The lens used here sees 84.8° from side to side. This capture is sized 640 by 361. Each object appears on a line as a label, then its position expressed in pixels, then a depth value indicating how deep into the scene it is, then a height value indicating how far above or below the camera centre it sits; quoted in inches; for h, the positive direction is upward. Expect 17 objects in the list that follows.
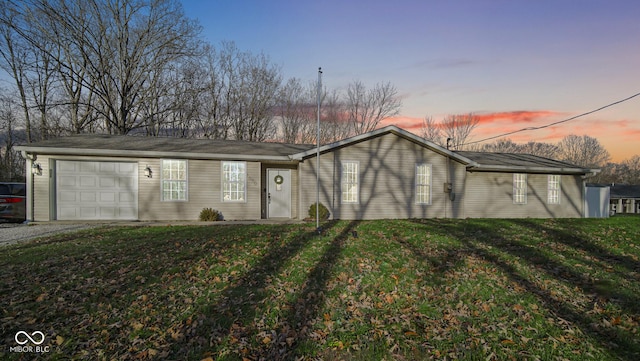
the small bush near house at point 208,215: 498.0 -57.8
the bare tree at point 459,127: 1761.8 +248.3
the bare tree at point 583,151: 2372.8 +169.4
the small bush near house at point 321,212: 508.1 -54.1
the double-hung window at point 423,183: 568.4 -13.4
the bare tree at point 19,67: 991.0 +310.5
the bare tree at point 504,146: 2274.9 +196.5
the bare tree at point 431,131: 1752.8 +224.7
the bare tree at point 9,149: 1150.3 +90.0
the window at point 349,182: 536.4 -10.7
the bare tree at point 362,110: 1418.6 +268.5
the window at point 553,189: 643.5 -24.4
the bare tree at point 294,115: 1311.5 +227.7
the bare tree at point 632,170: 2333.9 +42.2
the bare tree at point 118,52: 895.7 +330.9
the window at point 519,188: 629.3 -22.3
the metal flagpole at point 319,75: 375.2 +107.9
